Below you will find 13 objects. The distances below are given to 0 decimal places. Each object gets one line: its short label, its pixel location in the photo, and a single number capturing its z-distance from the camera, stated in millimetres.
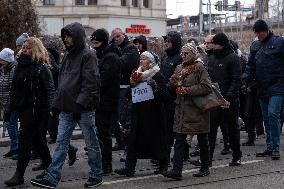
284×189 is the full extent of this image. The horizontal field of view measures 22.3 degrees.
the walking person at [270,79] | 11227
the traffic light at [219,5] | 66644
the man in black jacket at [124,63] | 11836
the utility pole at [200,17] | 64188
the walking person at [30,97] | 9164
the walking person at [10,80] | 11883
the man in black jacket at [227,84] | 10672
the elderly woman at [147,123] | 9750
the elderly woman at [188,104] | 9445
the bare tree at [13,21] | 31766
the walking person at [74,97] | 8609
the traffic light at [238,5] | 64975
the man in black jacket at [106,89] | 9852
